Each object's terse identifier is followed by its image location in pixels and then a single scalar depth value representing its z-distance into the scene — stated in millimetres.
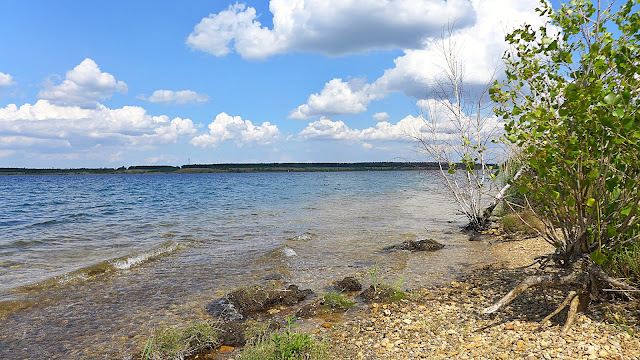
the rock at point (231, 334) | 6160
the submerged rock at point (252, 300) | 7649
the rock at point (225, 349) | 5945
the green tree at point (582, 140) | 4555
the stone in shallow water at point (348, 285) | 8578
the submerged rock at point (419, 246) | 12820
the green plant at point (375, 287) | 7929
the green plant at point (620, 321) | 4674
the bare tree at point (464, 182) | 13867
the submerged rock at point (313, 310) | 7176
